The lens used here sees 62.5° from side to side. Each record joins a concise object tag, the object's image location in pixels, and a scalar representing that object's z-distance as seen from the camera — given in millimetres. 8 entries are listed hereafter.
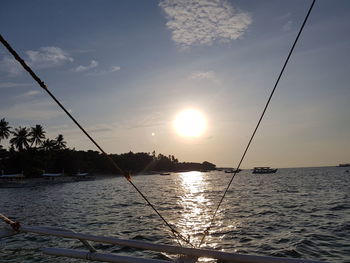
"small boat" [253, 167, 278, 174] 179450
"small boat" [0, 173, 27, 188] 81438
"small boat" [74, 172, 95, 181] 124175
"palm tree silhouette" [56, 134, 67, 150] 133250
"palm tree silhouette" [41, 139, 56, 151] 123588
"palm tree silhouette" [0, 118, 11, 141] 97750
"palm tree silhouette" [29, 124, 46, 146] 111675
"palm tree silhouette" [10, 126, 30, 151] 103938
